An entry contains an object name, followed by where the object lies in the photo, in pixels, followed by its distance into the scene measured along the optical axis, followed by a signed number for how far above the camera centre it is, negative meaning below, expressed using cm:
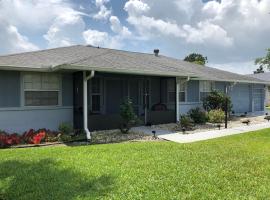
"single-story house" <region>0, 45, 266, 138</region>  755 +53
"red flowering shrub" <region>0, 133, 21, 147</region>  657 -137
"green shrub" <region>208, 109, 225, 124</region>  1063 -94
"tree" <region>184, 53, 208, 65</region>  3542 +777
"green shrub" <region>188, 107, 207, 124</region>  1066 -95
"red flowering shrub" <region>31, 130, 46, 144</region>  689 -136
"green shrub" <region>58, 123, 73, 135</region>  739 -109
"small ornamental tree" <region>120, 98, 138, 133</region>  836 -68
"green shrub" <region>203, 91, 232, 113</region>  1184 -14
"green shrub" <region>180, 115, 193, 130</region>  907 -112
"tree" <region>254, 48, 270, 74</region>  1681 +331
